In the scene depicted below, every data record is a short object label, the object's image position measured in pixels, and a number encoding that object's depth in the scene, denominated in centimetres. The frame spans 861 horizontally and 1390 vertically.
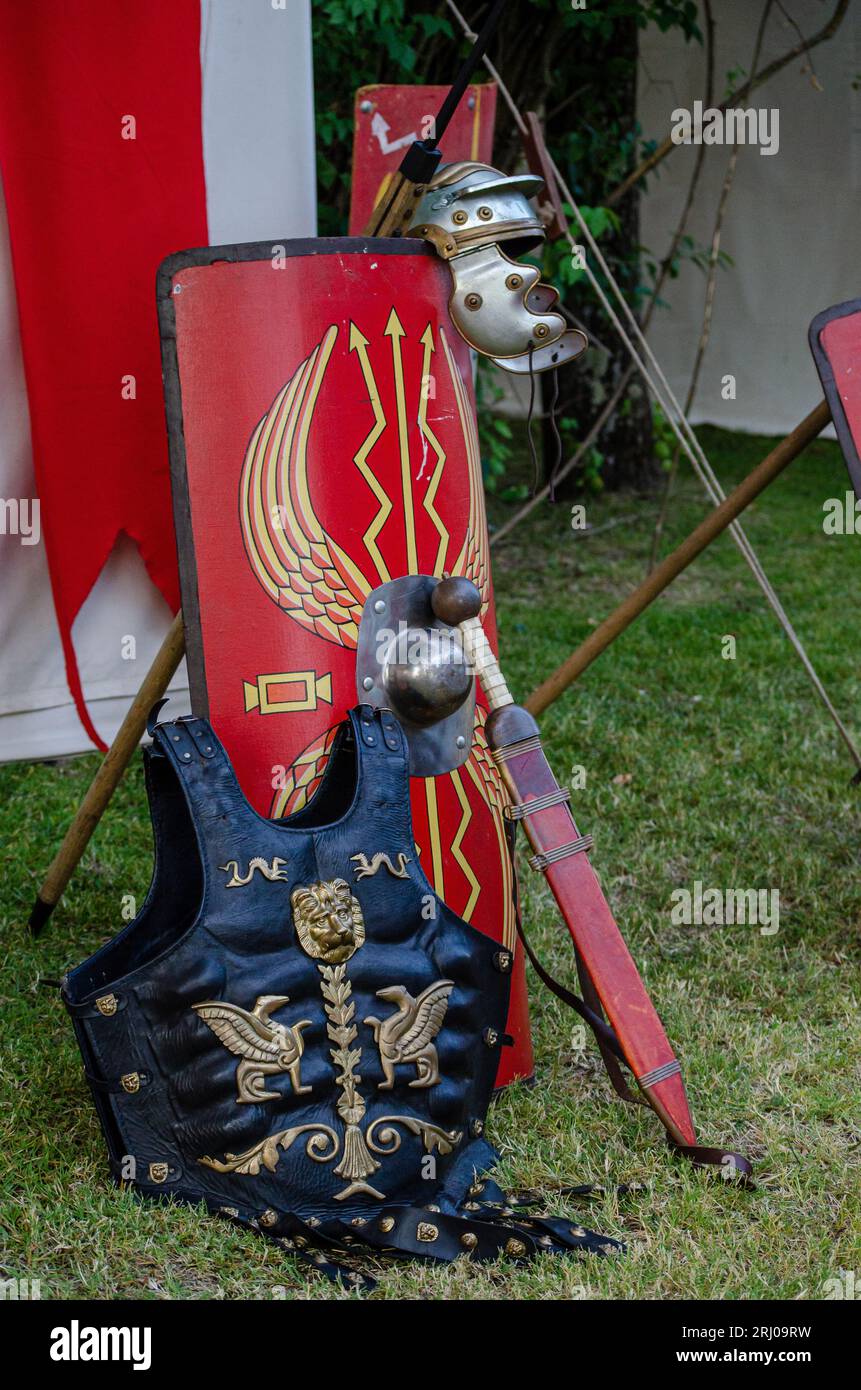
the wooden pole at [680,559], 211
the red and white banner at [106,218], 254
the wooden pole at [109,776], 205
